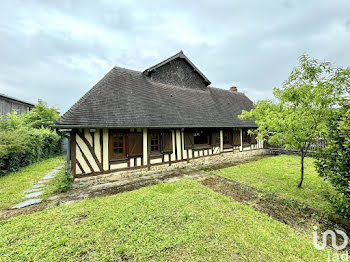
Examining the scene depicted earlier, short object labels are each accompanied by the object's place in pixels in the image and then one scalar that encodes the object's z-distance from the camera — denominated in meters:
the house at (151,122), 5.59
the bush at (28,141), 6.59
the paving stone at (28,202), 3.95
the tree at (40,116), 13.54
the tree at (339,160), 2.81
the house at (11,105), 13.70
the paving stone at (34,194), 4.54
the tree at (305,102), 3.96
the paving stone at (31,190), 4.87
